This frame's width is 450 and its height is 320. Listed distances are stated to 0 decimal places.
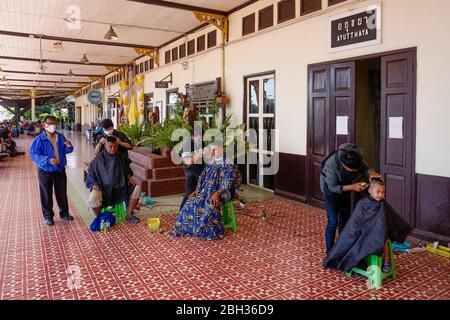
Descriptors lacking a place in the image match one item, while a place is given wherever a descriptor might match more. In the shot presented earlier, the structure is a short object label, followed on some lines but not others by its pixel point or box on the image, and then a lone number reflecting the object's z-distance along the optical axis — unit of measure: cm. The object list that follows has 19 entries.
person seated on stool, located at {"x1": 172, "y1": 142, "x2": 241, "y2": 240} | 420
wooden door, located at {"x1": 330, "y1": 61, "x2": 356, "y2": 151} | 498
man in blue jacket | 469
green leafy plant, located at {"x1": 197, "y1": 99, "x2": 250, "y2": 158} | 679
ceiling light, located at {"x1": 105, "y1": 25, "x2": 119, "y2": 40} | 775
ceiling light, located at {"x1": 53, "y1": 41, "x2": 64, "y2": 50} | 974
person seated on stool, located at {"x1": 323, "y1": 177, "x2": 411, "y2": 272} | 296
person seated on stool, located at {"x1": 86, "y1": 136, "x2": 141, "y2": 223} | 467
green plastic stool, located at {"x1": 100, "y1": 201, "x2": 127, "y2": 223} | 491
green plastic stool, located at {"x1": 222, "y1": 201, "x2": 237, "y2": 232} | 447
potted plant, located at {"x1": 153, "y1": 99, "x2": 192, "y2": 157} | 692
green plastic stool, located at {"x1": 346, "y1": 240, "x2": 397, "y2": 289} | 298
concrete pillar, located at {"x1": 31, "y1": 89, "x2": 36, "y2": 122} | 2520
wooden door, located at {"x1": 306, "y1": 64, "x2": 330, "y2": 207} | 537
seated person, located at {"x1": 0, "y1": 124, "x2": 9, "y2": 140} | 1212
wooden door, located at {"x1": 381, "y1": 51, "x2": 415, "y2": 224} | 420
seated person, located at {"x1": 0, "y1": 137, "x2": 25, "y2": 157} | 1211
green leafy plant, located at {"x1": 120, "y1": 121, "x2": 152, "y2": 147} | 895
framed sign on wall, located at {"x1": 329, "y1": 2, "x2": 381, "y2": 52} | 457
